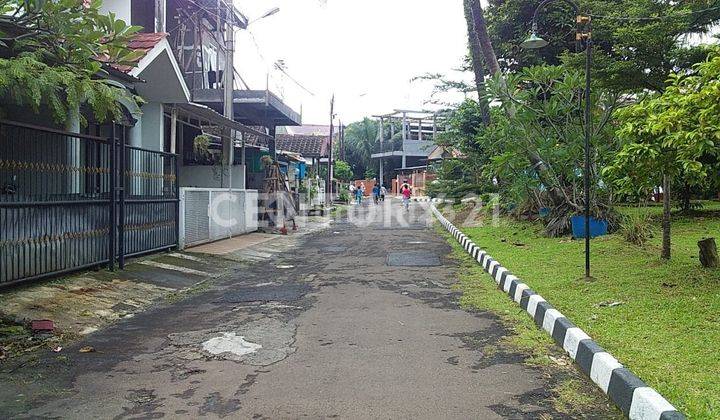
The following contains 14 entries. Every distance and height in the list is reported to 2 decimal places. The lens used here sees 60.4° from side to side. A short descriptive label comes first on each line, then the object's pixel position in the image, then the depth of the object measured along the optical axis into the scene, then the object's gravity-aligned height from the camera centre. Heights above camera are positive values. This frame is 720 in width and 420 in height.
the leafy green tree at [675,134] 5.63 +0.59
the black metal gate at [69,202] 6.83 -0.09
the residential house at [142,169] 7.07 +0.41
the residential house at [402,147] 62.66 +5.08
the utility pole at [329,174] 34.97 +1.21
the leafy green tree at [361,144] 68.19 +5.64
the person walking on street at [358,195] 43.54 -0.03
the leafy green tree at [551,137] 12.63 +1.24
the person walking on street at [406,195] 34.16 +0.00
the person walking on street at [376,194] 42.97 +0.08
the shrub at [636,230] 11.01 -0.64
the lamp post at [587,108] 7.98 +1.16
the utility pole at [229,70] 16.88 +3.44
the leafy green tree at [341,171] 52.62 +2.10
